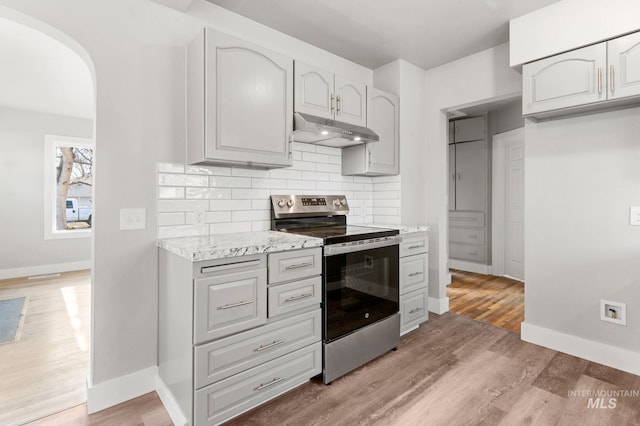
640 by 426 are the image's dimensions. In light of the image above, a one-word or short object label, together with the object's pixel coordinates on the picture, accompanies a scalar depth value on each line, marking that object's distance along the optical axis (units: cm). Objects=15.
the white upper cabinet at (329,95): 240
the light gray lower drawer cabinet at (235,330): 158
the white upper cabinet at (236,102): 194
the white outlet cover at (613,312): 224
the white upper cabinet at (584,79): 202
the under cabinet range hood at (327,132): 233
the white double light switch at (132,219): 194
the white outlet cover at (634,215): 219
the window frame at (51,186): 524
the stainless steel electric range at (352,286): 209
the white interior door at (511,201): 462
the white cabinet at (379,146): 297
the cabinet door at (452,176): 547
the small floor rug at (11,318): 276
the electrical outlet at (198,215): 222
